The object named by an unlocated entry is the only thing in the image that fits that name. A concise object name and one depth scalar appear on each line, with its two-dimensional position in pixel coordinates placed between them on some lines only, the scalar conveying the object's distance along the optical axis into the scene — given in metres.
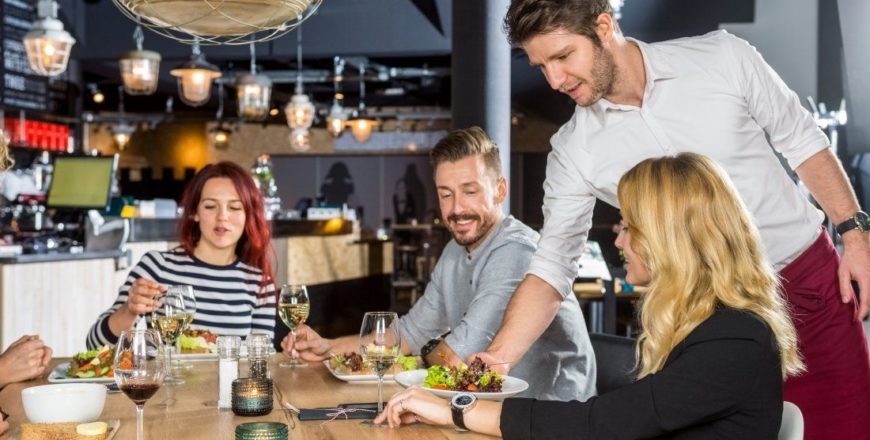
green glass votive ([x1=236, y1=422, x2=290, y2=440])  1.65
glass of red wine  1.69
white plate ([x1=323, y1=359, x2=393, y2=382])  2.42
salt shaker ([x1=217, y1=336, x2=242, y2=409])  2.09
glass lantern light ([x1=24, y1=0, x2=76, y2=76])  7.12
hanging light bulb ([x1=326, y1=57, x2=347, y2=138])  12.87
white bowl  1.81
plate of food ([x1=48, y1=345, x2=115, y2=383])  2.43
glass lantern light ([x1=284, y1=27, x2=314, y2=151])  10.75
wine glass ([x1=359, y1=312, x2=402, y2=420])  1.98
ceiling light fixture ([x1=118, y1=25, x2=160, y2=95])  7.99
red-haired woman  3.45
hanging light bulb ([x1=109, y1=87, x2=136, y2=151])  15.58
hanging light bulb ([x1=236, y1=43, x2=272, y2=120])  9.37
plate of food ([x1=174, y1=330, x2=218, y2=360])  2.83
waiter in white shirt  2.32
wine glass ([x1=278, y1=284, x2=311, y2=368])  2.73
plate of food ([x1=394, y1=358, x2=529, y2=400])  2.00
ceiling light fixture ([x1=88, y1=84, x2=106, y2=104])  14.33
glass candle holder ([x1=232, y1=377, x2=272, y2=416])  2.01
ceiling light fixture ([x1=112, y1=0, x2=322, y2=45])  2.10
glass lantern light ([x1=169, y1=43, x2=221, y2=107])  8.32
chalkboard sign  9.49
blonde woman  1.64
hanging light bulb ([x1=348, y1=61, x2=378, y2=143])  13.74
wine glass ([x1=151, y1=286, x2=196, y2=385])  2.41
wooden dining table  1.84
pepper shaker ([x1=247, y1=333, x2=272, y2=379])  2.09
